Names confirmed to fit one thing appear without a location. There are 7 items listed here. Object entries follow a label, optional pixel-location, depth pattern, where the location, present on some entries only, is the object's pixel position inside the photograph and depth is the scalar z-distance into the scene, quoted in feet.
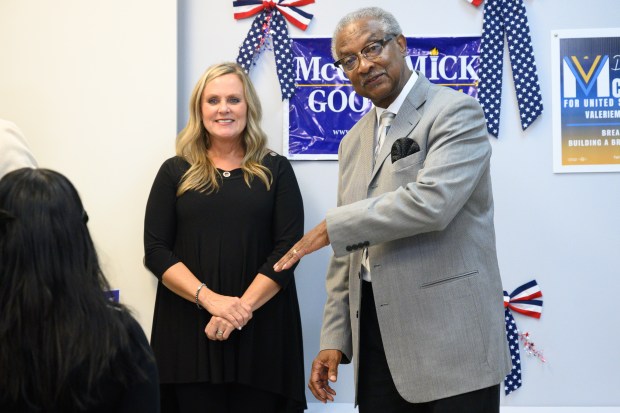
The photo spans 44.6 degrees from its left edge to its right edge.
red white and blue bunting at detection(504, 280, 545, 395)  10.57
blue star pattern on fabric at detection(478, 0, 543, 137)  10.59
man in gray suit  6.14
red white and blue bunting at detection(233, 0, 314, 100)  10.74
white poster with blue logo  10.62
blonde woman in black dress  9.02
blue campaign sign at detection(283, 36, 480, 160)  10.77
